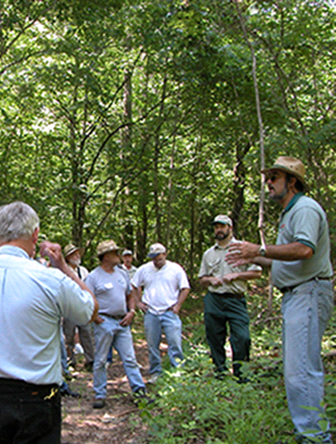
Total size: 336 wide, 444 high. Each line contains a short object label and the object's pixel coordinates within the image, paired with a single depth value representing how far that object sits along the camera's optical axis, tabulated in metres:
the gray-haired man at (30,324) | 2.59
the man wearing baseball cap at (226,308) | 6.13
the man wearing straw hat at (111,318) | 6.38
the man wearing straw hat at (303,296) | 3.49
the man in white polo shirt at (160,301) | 7.12
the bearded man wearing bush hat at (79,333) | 7.61
